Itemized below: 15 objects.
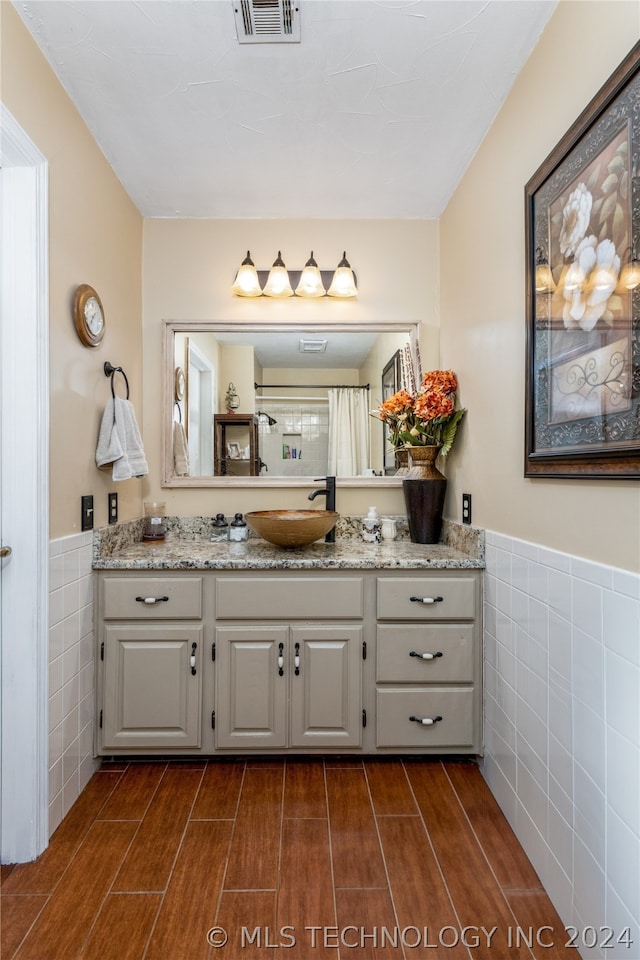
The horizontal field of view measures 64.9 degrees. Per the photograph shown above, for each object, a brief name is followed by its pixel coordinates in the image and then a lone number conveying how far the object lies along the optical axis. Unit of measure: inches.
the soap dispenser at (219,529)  99.1
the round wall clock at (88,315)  71.7
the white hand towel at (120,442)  79.2
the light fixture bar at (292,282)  99.1
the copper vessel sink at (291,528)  82.6
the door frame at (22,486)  59.9
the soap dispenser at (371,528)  97.1
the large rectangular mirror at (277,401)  101.9
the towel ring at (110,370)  83.0
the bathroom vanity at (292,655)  78.5
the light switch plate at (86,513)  74.6
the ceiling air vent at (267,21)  55.4
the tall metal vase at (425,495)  91.7
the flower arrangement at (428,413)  89.7
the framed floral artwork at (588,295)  42.7
